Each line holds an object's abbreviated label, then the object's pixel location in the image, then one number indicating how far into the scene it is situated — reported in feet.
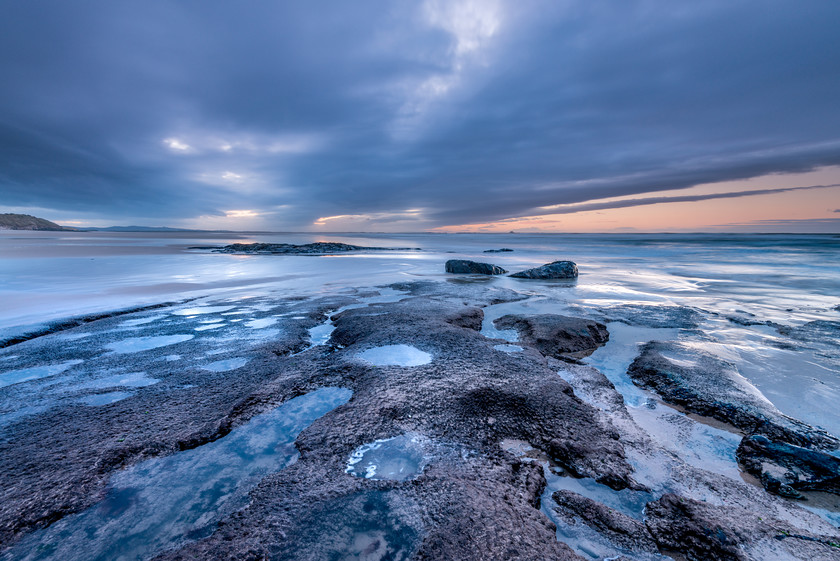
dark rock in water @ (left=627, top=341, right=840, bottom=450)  9.70
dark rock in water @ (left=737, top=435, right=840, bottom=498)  7.69
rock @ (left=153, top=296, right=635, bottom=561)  5.98
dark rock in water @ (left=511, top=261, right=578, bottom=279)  43.88
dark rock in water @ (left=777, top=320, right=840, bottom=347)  17.79
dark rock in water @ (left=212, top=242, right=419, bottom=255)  99.91
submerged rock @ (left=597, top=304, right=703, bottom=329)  21.29
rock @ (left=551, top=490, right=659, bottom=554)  6.35
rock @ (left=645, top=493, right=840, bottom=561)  6.03
